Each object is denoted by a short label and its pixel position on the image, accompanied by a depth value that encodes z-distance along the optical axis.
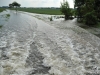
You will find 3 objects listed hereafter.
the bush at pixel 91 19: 13.36
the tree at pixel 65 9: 21.44
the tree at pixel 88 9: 13.49
